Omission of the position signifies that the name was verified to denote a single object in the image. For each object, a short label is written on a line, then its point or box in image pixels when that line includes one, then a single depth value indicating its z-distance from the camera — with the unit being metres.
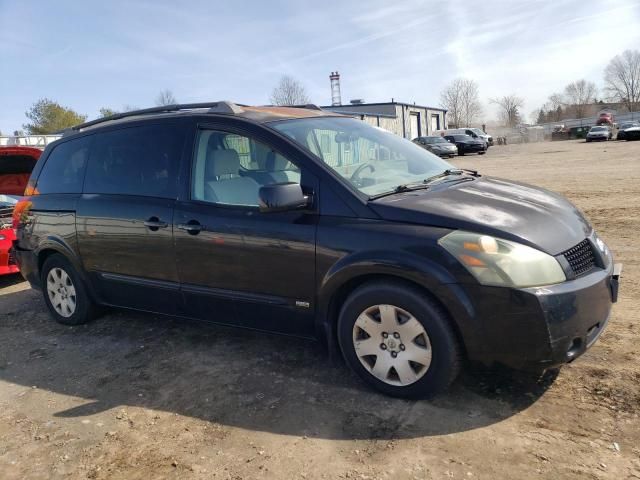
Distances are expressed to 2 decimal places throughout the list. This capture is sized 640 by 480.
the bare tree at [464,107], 99.44
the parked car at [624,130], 38.59
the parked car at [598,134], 41.72
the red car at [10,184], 6.51
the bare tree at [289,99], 61.76
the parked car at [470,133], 38.76
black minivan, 2.84
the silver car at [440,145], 31.78
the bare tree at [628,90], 101.75
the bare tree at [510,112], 103.31
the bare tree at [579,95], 111.56
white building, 50.11
